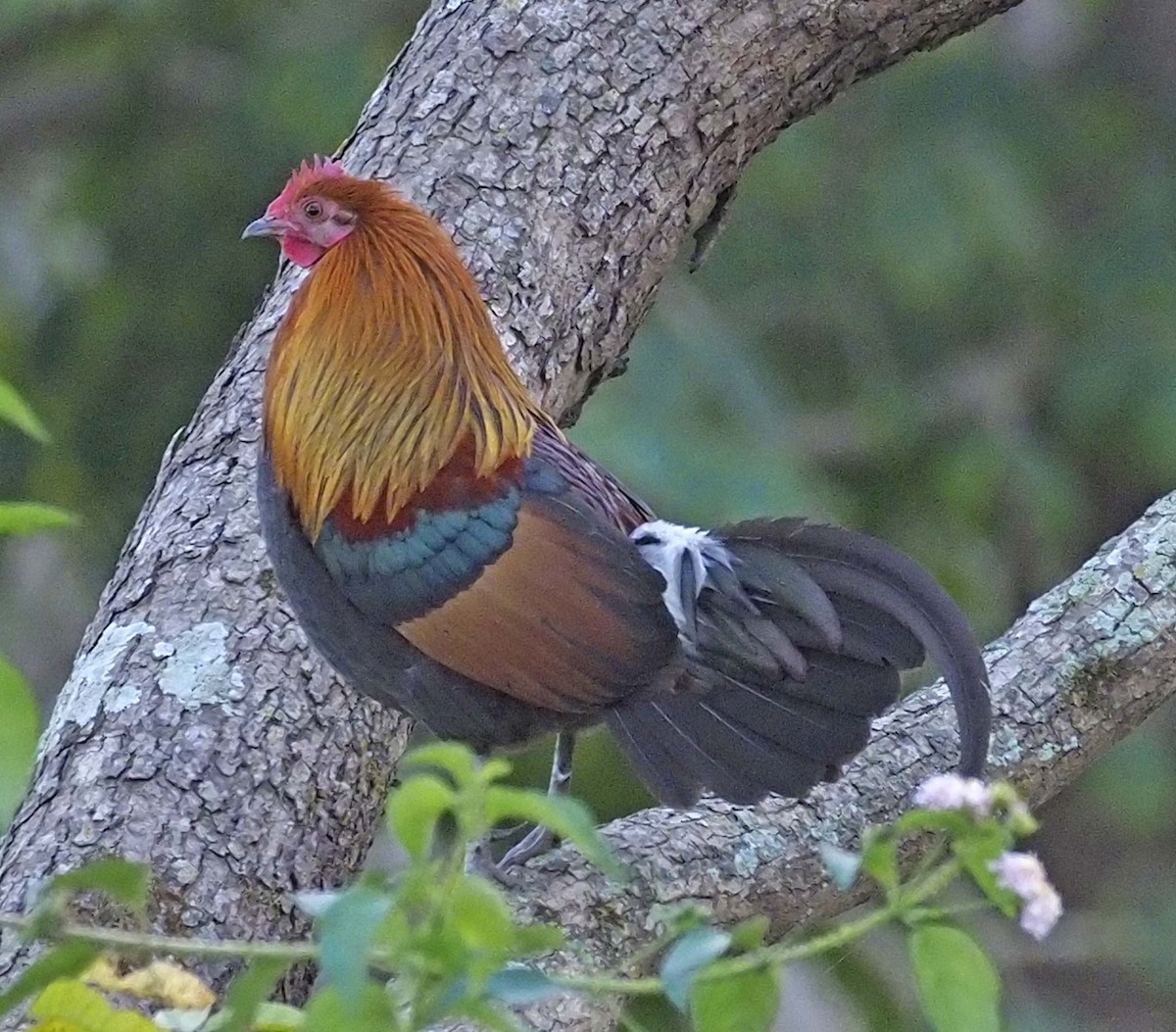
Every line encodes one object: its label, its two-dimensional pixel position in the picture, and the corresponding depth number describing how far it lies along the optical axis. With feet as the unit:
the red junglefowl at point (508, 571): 47.36
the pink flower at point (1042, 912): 41.71
